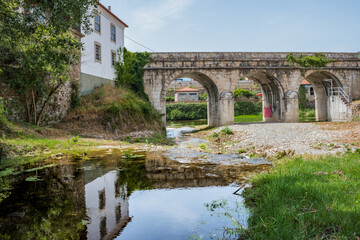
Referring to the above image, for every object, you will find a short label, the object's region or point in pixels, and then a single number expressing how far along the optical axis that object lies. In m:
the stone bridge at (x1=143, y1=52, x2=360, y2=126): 21.98
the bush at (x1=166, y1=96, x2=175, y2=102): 51.79
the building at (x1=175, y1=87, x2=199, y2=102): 50.66
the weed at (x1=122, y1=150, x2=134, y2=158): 8.30
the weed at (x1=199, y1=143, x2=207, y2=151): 10.98
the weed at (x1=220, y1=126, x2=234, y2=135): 16.70
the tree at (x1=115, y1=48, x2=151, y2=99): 21.41
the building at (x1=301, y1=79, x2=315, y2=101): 43.11
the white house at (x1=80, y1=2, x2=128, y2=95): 17.74
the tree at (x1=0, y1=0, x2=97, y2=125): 8.02
